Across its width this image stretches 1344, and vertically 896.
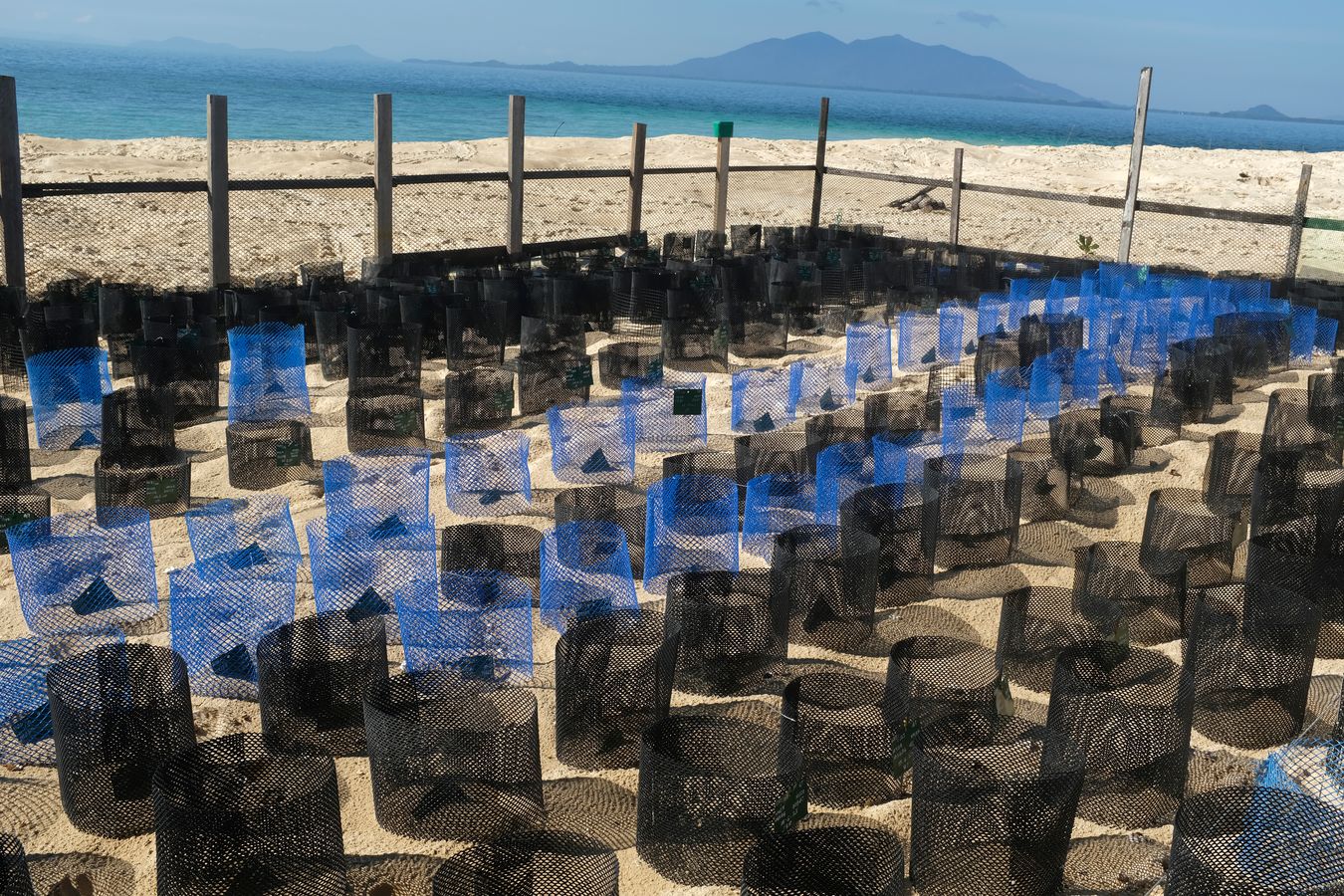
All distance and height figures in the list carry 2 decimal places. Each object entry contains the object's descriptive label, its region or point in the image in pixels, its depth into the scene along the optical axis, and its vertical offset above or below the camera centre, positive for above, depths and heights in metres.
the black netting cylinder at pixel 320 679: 4.65 -2.03
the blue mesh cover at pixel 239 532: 5.95 -1.89
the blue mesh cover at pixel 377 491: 6.41 -1.83
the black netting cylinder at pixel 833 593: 5.51 -1.87
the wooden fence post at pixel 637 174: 14.78 -0.42
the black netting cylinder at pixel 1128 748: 4.36 -1.95
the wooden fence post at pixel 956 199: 15.25 -0.52
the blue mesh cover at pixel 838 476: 6.57 -1.66
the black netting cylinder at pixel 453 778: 4.20 -2.08
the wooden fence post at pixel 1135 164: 13.19 -0.01
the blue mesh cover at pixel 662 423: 7.88 -1.70
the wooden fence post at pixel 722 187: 15.81 -0.55
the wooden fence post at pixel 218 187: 11.22 -0.61
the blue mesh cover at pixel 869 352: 9.27 -1.46
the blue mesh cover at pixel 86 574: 5.57 -2.02
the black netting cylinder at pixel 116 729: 4.23 -2.05
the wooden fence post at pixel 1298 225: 12.80 -0.51
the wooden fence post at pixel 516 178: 13.52 -0.49
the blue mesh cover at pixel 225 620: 5.03 -1.99
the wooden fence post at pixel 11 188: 10.09 -0.65
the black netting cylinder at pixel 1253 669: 4.88 -1.88
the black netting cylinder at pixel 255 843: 3.69 -2.06
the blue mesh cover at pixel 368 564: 5.61 -1.94
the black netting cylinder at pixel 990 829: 3.83 -1.97
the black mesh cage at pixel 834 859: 3.65 -2.00
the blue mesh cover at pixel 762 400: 8.20 -1.62
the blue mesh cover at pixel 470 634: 5.09 -2.00
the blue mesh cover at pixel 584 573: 5.70 -1.94
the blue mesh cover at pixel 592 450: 7.34 -1.76
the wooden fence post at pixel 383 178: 12.50 -0.52
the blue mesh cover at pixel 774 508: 6.45 -1.82
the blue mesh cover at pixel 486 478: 6.88 -1.83
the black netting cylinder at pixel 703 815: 4.02 -2.06
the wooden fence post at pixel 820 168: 16.59 -0.27
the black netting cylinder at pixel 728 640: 5.12 -1.96
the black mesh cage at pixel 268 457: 7.20 -1.85
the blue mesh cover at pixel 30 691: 4.61 -2.15
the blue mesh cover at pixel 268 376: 8.24 -1.64
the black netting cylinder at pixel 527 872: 3.61 -2.04
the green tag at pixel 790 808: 4.04 -2.03
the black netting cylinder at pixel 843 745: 4.48 -2.08
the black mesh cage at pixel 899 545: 5.95 -1.79
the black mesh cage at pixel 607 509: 6.38 -1.82
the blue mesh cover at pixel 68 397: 7.79 -1.75
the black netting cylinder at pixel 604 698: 4.65 -2.00
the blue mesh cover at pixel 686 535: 6.12 -1.86
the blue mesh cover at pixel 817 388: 8.46 -1.60
